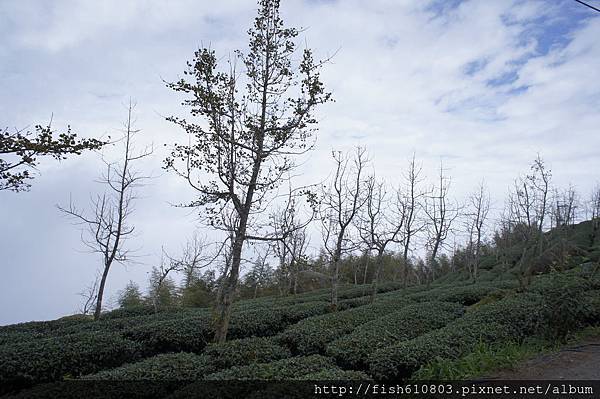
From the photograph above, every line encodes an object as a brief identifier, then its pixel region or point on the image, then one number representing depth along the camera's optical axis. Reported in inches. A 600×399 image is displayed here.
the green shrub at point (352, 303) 564.5
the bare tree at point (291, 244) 329.5
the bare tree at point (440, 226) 718.9
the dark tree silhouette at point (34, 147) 231.8
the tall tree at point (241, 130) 309.9
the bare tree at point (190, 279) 907.8
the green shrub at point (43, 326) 463.2
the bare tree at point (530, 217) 750.4
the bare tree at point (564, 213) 919.0
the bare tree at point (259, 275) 931.0
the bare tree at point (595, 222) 1007.0
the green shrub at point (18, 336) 371.4
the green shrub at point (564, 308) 267.7
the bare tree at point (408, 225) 648.4
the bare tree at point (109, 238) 492.1
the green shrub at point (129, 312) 587.7
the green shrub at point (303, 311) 460.4
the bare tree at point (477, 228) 813.9
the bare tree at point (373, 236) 558.3
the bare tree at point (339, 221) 485.1
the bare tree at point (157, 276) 538.9
